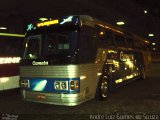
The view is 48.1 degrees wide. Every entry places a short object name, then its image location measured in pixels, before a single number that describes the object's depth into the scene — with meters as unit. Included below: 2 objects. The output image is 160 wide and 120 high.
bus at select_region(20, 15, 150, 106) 5.31
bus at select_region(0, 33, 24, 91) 7.00
